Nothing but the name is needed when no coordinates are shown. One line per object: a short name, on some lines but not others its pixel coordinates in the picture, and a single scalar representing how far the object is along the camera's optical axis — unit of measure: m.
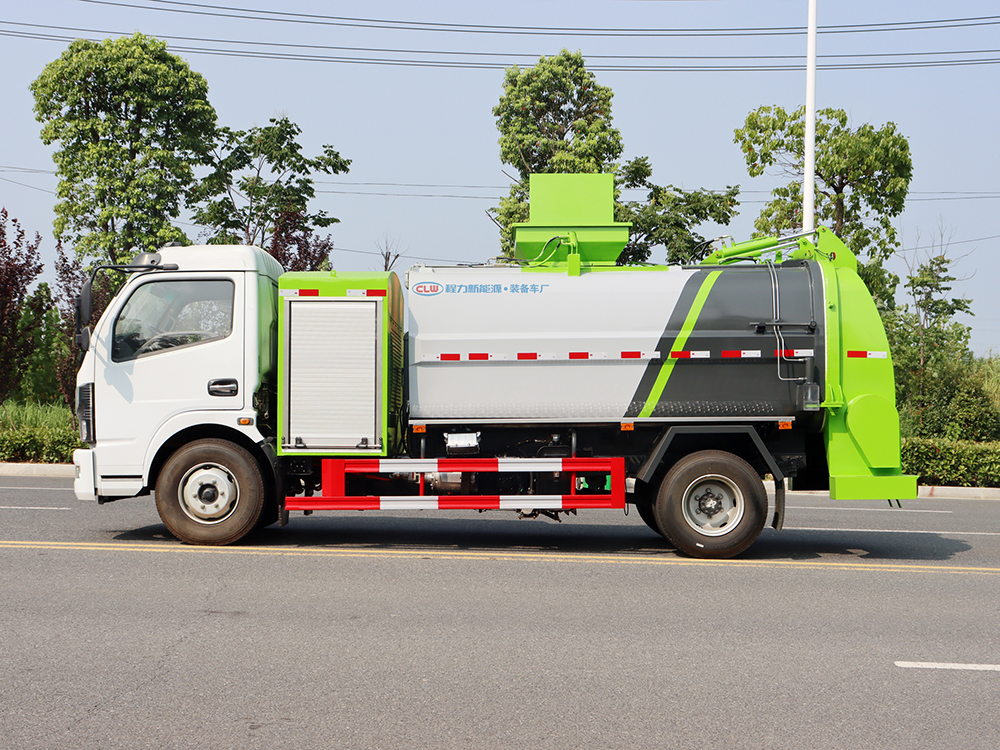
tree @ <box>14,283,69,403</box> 20.06
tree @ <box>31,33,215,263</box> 21.53
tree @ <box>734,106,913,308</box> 19.61
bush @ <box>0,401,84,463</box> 16.81
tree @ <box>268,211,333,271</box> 22.88
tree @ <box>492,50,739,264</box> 23.33
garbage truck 8.48
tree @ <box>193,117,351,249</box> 24.83
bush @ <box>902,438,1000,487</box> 16.23
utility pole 17.47
